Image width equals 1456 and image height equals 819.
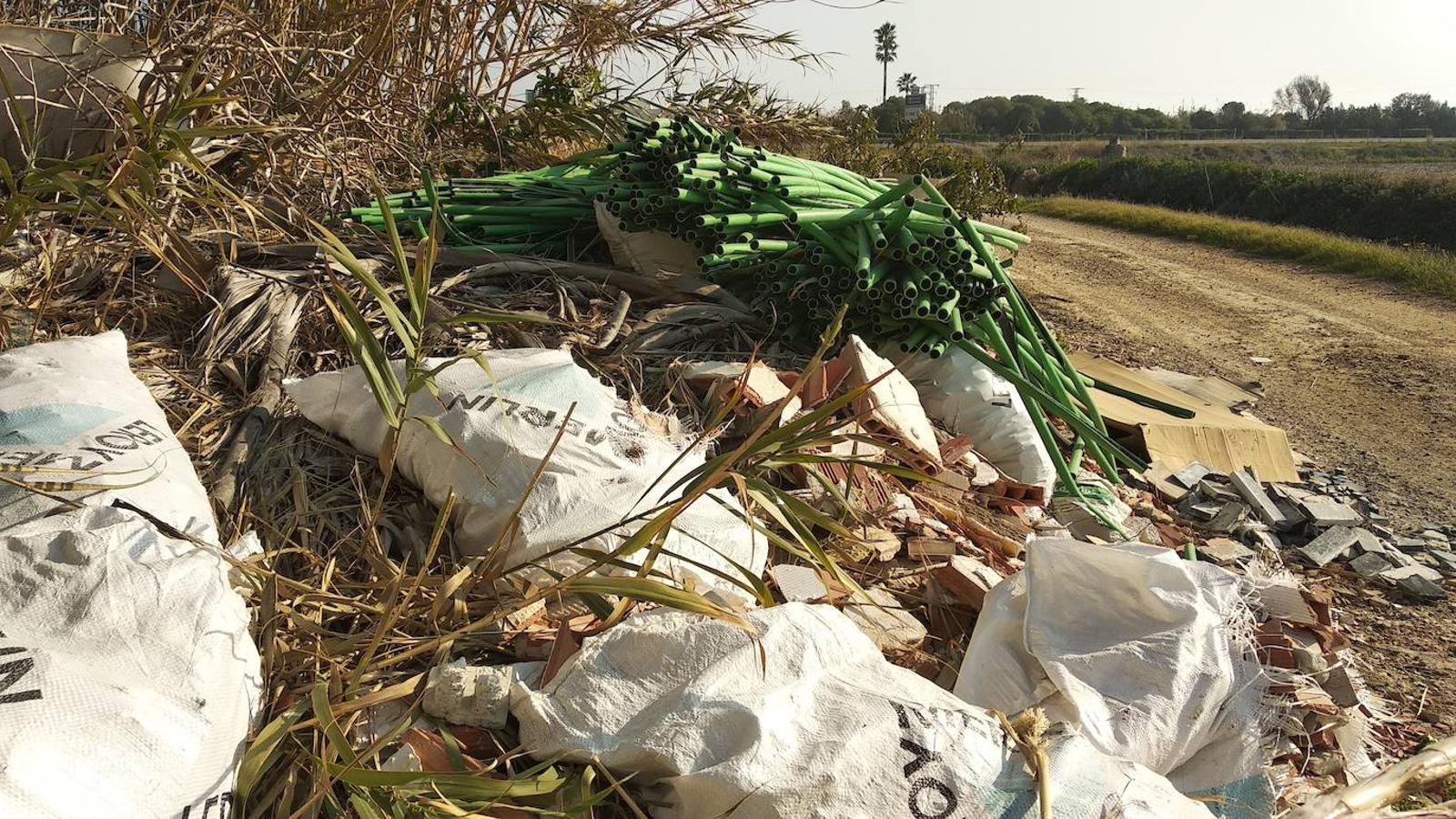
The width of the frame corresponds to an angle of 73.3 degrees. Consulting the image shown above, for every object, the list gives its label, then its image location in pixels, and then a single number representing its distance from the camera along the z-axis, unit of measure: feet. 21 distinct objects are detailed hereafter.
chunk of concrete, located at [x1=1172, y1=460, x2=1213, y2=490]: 13.42
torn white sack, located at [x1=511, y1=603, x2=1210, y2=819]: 4.55
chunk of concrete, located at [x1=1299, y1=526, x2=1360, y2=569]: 12.40
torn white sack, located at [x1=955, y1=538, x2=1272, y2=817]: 5.85
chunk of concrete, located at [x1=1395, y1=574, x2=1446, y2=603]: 11.93
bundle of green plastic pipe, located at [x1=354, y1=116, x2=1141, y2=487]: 11.02
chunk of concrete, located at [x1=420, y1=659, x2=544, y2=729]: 5.30
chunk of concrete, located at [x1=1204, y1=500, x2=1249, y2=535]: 12.34
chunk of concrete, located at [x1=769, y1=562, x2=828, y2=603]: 7.01
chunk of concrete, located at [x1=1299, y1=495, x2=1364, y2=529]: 13.06
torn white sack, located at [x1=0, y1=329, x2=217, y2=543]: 5.32
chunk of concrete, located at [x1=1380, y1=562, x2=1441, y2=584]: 12.19
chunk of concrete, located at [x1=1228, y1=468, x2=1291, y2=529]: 12.98
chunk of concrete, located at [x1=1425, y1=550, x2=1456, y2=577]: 13.05
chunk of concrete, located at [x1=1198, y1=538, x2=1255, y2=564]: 10.86
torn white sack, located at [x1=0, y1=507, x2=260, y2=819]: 3.76
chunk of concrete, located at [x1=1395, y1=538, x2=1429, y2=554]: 13.58
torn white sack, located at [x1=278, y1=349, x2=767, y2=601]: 6.50
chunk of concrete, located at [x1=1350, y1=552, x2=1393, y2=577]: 12.36
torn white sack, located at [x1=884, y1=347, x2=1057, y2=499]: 11.14
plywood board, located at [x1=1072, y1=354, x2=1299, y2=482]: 14.33
